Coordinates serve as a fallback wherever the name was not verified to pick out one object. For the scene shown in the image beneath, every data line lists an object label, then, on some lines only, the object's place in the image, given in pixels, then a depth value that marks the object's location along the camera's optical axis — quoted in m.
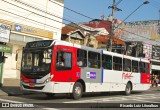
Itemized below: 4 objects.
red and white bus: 16.67
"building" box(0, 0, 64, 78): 29.58
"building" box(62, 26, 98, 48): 40.41
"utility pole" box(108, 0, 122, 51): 29.60
